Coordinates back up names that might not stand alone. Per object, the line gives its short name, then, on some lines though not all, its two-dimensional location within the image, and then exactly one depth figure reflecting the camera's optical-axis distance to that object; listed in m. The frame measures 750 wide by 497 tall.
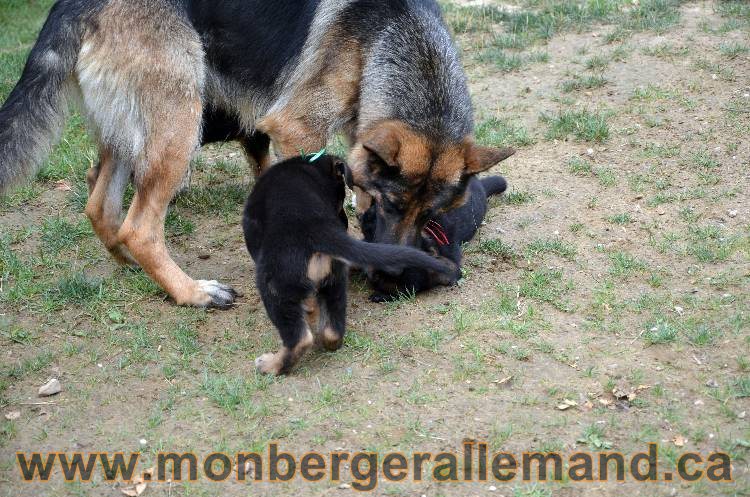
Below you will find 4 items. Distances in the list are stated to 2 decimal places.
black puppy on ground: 5.35
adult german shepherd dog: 5.24
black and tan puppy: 4.37
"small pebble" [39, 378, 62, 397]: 4.54
